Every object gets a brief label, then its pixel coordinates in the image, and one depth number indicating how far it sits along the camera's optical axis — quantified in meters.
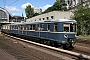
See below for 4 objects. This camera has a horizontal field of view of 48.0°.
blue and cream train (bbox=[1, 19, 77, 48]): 9.36
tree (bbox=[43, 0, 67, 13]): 48.68
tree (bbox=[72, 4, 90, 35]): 17.80
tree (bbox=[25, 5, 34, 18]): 62.17
